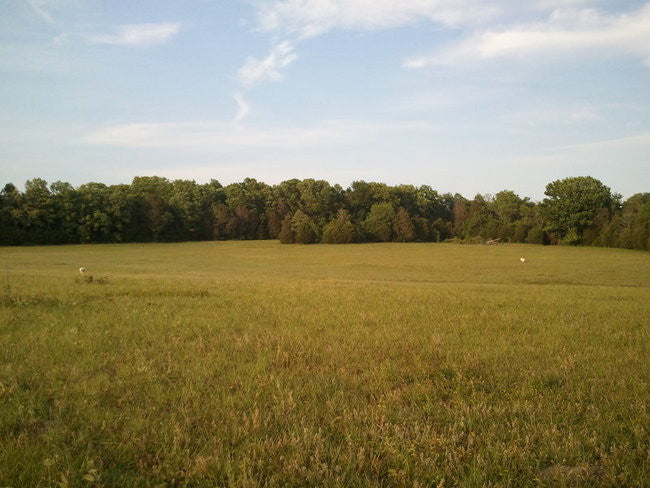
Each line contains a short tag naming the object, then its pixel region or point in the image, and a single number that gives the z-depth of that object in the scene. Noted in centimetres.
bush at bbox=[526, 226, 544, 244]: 8925
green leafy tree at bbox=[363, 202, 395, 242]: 10019
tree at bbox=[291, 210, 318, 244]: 9106
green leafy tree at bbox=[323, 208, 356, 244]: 9275
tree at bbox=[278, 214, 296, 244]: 9150
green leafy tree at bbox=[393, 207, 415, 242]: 10056
